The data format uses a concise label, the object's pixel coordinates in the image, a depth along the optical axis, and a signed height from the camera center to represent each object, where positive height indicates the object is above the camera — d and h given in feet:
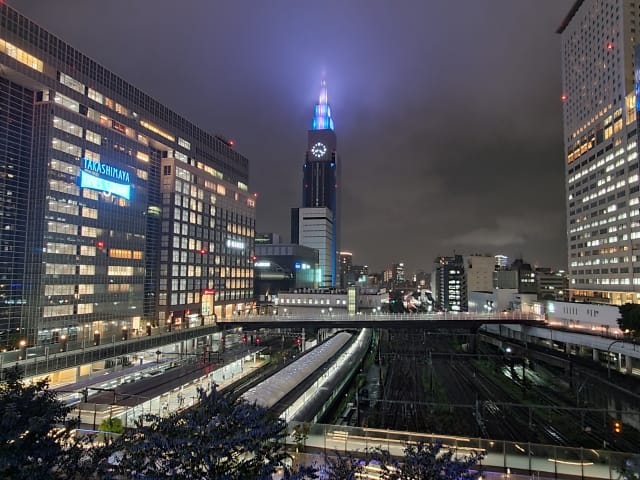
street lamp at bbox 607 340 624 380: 172.98 -35.27
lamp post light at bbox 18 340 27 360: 136.93 -30.09
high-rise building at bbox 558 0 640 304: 294.46 +102.40
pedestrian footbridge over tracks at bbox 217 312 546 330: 226.99 -28.92
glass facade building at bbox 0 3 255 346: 163.73 +33.61
